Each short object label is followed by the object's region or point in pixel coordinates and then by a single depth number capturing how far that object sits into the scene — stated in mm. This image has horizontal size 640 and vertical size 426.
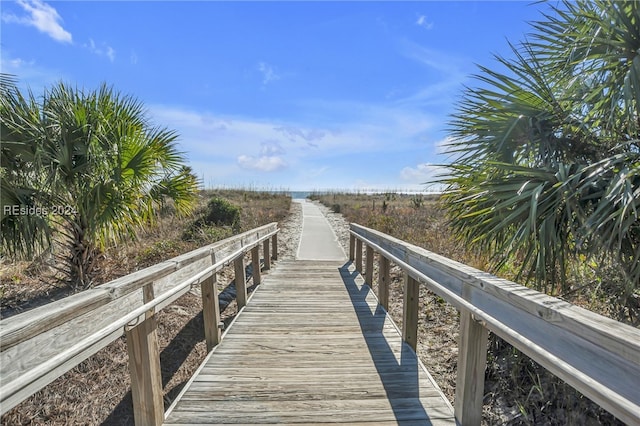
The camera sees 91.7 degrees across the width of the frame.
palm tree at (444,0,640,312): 2090
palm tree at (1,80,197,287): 4094
